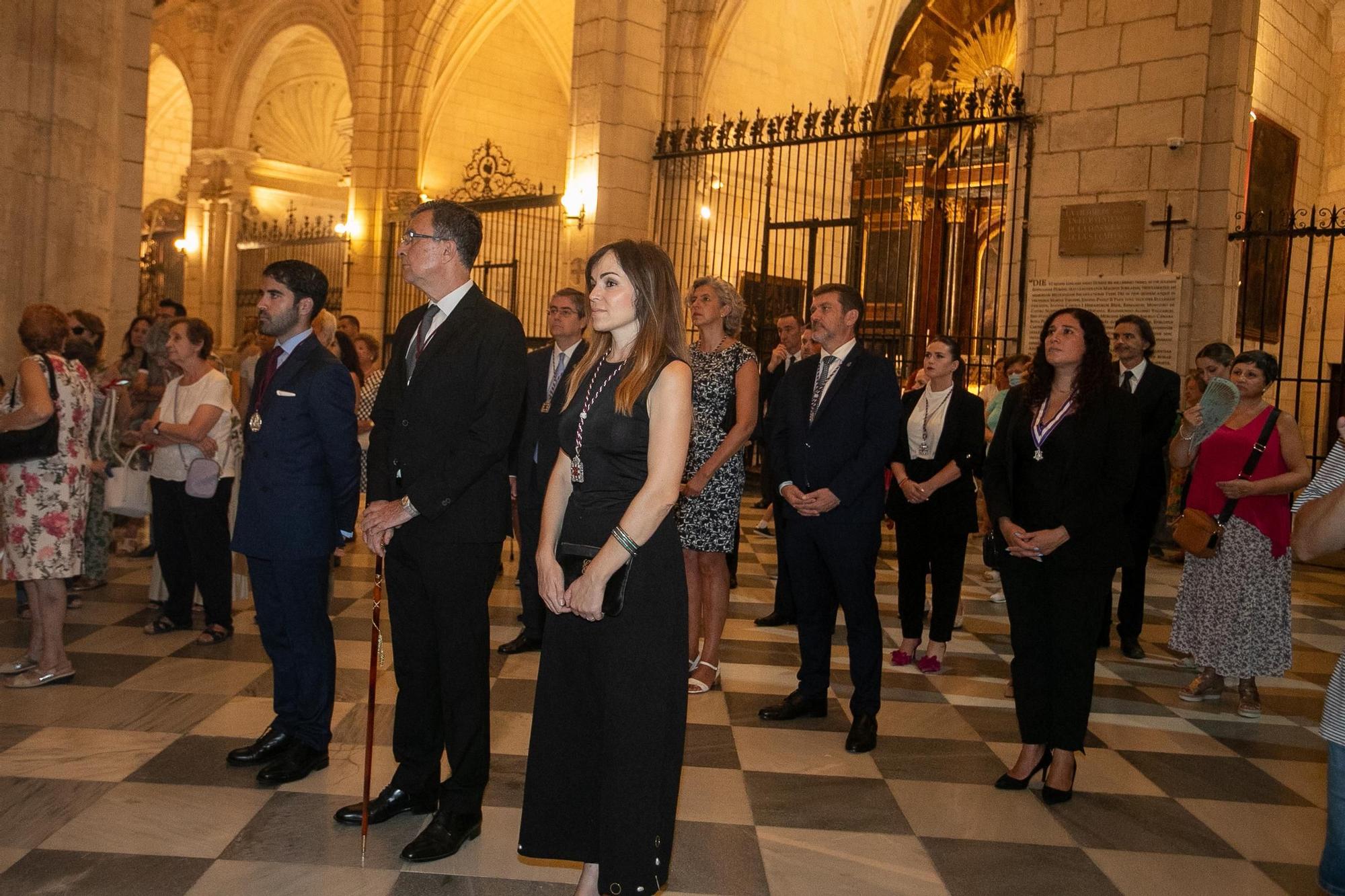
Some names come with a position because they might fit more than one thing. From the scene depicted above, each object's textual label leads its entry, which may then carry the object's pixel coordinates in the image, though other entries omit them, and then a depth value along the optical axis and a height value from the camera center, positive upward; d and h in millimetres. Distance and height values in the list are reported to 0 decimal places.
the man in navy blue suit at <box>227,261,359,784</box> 3459 -450
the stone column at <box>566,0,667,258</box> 11758 +2864
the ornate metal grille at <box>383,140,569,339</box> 15109 +1852
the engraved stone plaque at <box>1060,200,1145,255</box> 8852 +1432
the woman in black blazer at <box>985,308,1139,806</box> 3492 -388
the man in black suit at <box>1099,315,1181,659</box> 5457 -96
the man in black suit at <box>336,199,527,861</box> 2941 -339
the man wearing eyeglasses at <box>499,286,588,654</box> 4402 -238
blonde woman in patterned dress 4457 -271
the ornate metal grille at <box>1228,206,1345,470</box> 8633 +1092
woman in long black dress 2371 -493
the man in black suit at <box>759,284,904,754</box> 3996 -339
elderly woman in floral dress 4188 -598
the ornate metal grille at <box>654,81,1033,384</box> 10242 +2126
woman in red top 4664 -570
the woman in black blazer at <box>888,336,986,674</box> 5090 -466
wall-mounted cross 8617 +1389
